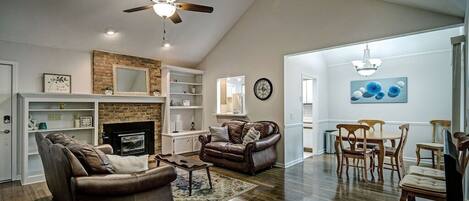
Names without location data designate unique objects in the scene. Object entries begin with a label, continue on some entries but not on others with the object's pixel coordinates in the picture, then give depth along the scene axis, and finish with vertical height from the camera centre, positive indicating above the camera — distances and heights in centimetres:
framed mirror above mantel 571 +48
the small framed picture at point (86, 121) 508 -42
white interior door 427 -36
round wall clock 551 +28
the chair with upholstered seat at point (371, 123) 521 -49
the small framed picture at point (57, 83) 476 +35
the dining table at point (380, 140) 432 -68
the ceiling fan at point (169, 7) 293 +114
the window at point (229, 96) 679 +14
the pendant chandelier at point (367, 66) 505 +73
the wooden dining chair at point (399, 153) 434 -93
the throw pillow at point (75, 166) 241 -63
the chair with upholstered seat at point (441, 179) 141 -81
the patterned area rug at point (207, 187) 358 -136
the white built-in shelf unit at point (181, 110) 631 -23
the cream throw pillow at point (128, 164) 270 -69
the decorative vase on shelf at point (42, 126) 462 -46
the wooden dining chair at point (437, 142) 468 -84
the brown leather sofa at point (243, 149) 464 -96
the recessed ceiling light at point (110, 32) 493 +137
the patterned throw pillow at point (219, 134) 560 -74
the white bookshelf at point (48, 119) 426 -35
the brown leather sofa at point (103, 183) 238 -82
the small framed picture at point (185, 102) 689 -4
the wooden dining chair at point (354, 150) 436 -89
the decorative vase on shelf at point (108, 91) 543 +21
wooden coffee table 363 -95
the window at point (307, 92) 706 +26
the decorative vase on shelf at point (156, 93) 628 +20
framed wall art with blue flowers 594 +26
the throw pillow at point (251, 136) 509 -71
